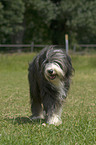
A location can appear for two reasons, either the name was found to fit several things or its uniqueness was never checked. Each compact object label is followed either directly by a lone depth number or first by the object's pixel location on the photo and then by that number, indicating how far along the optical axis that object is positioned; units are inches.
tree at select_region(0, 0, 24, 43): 906.1
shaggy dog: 160.6
